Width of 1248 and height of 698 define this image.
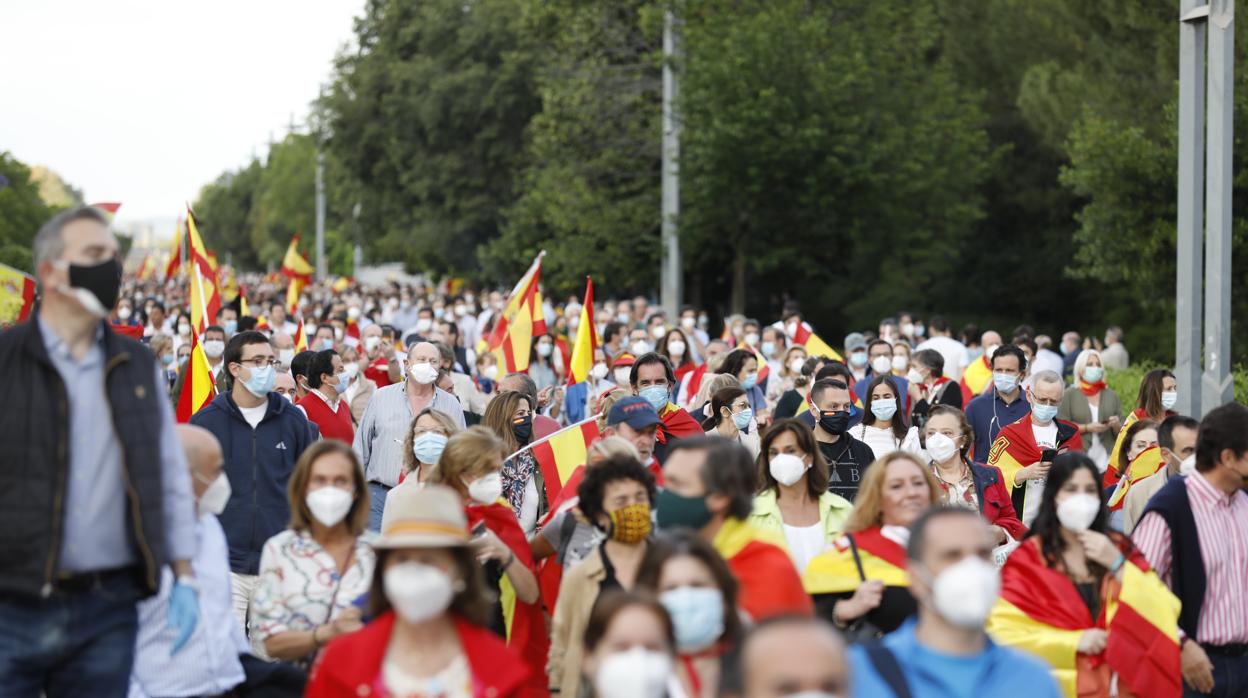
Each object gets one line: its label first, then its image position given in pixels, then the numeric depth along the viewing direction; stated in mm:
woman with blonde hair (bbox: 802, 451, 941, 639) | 14172
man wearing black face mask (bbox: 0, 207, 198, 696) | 11023
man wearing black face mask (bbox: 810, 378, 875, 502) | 20422
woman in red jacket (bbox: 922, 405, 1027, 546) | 20078
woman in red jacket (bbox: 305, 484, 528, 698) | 10984
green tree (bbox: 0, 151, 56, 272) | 98062
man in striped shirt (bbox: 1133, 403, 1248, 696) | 14820
